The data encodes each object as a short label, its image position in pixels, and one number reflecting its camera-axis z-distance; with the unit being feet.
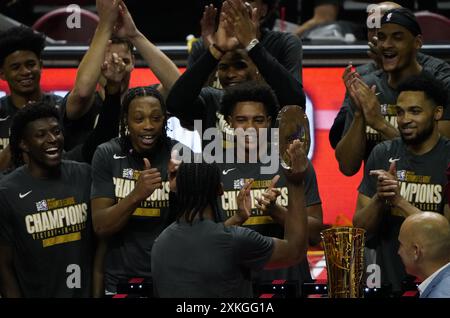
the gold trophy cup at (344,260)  28.18
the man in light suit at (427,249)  26.92
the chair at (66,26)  48.28
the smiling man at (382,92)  34.12
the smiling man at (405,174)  32.00
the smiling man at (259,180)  31.76
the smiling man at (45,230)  31.78
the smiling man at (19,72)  35.88
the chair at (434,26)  46.28
